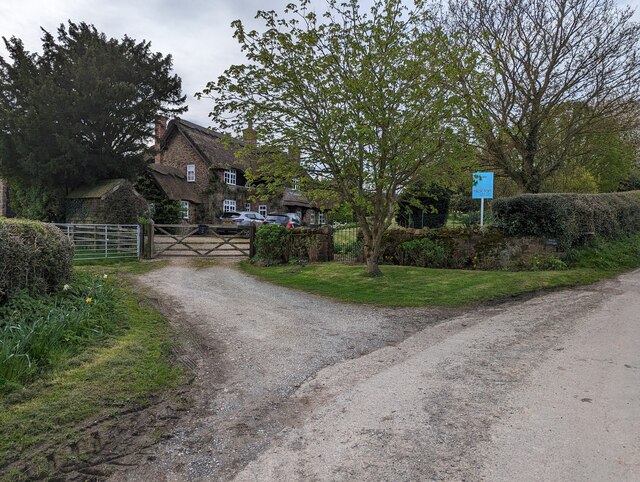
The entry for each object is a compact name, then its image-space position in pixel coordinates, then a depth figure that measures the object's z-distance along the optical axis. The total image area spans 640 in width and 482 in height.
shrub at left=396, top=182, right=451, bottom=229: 19.17
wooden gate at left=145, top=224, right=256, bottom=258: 16.27
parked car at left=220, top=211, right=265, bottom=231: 30.94
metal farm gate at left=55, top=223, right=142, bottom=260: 14.86
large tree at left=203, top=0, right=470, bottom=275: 10.06
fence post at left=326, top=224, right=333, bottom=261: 15.45
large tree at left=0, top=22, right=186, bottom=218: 22.08
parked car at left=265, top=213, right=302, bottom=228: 31.11
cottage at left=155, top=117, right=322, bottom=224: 34.59
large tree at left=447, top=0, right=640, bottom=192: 16.61
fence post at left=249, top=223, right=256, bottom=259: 16.23
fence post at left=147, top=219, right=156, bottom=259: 16.09
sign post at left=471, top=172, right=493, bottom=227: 15.79
